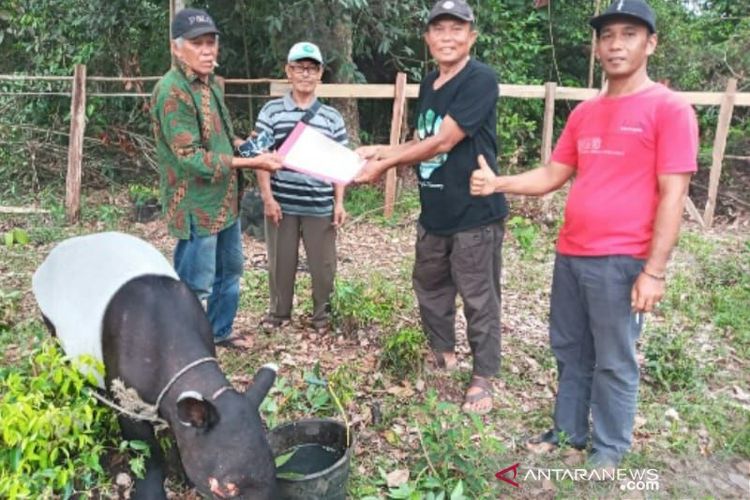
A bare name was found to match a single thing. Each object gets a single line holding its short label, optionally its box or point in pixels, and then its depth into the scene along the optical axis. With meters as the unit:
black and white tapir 2.42
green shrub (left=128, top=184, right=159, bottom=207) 8.02
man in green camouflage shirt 3.60
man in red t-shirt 2.71
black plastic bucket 2.97
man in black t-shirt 3.50
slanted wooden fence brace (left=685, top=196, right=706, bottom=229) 8.49
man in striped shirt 4.40
